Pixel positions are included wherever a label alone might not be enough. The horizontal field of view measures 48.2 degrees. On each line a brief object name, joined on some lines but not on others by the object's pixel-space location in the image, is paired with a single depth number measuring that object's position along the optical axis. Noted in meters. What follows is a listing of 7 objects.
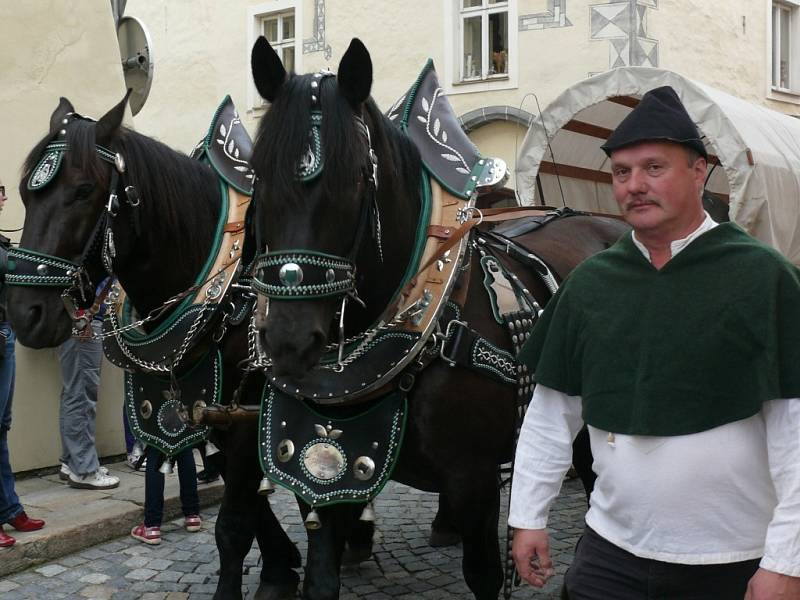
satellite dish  6.72
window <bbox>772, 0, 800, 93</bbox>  12.34
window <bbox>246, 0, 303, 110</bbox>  12.77
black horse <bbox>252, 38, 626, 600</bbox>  2.13
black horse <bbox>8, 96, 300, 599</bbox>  2.93
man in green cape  1.60
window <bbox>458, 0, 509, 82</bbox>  11.09
